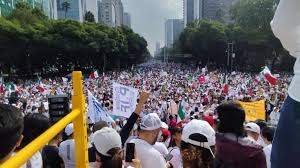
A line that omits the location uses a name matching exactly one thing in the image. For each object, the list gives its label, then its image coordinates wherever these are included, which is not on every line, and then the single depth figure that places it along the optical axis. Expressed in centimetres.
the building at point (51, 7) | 4918
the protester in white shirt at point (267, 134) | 227
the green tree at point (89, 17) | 4010
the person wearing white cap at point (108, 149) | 127
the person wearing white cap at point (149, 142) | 158
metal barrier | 86
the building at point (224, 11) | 5283
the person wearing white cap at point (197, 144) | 122
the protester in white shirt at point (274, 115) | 540
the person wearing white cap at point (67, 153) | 175
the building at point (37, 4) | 3362
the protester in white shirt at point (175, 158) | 190
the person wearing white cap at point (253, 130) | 219
